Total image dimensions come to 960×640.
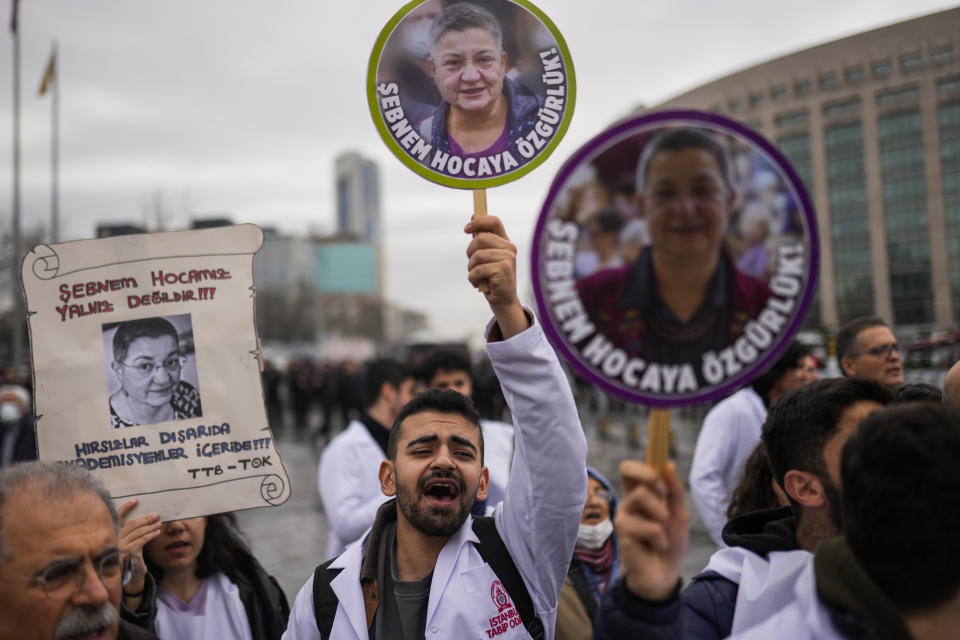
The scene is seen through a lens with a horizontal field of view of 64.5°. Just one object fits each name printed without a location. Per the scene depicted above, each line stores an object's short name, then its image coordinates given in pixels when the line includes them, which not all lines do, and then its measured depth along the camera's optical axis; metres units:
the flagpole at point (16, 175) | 17.95
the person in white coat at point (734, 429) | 4.03
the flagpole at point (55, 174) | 19.30
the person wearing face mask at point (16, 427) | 5.97
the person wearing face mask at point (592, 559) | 2.82
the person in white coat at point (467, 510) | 1.92
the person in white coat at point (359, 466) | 3.81
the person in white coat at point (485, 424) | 3.96
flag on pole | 19.58
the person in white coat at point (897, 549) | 1.22
